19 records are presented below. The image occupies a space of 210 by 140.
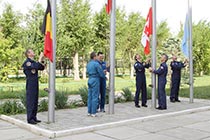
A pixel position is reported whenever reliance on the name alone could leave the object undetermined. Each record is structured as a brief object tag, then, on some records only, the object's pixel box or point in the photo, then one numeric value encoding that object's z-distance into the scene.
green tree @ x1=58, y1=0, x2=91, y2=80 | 25.95
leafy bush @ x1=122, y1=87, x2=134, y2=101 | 12.21
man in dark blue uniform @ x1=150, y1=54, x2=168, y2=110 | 10.15
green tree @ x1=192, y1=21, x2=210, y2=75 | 37.02
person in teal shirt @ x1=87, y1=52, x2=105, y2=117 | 8.49
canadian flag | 10.19
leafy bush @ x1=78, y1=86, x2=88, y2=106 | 11.06
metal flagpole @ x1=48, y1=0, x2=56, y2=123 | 7.66
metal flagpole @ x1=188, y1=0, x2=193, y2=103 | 11.85
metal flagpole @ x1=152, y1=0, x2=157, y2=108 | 10.20
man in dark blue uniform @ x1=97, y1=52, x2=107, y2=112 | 9.27
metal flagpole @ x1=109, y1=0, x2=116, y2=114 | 9.09
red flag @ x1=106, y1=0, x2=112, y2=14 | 9.14
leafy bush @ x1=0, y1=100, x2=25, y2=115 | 9.22
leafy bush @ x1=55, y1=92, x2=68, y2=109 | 10.18
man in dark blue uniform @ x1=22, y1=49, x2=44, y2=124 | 7.43
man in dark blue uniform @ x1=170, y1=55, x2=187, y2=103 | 12.17
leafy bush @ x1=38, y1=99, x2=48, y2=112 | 9.56
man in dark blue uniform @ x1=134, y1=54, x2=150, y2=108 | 10.33
